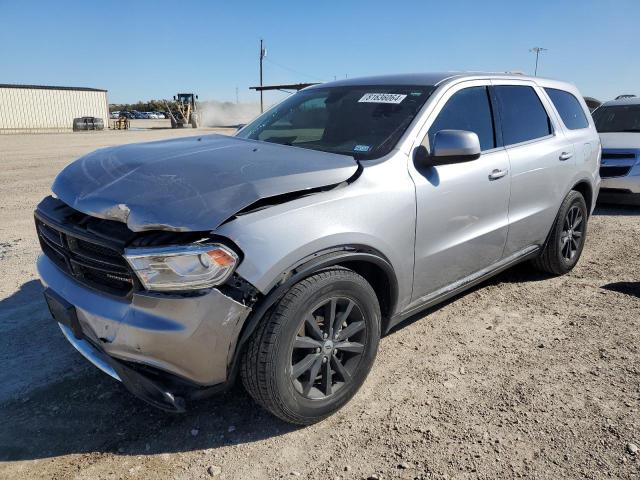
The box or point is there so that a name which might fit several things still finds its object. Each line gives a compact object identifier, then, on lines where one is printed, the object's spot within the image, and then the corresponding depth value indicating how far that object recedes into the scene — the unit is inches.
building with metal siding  1551.4
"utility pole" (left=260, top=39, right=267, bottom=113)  2057.1
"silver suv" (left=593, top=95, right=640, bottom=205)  309.1
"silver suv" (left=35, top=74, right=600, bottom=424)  88.0
